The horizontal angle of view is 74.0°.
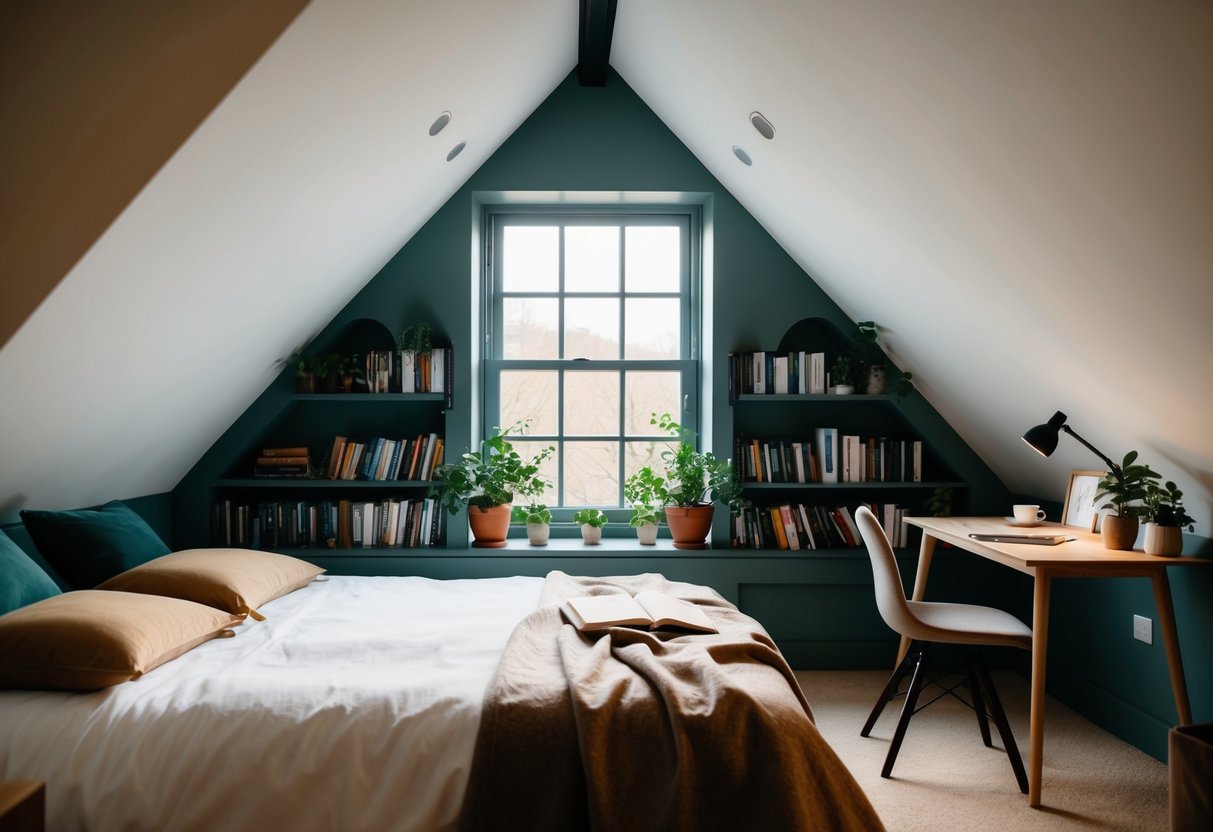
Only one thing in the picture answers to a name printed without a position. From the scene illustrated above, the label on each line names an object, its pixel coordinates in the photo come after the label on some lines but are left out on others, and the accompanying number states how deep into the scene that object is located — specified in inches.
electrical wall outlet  121.0
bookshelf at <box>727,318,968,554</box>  161.0
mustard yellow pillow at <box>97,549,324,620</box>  101.3
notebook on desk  115.6
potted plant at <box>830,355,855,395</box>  161.5
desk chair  109.2
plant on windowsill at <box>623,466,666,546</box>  160.4
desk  101.7
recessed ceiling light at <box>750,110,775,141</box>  127.5
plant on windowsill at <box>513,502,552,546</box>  160.1
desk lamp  114.9
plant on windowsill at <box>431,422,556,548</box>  155.1
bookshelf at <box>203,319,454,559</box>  157.8
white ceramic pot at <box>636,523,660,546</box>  160.7
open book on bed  97.3
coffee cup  135.6
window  175.3
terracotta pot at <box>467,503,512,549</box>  156.9
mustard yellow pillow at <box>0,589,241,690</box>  78.3
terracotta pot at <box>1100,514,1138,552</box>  108.8
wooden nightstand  53.7
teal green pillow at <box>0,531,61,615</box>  89.9
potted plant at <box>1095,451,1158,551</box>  108.7
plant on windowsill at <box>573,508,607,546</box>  160.4
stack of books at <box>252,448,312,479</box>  159.0
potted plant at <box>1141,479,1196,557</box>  105.5
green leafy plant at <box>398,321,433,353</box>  159.2
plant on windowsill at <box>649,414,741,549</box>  157.6
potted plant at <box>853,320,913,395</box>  158.9
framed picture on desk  127.8
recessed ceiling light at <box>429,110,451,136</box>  127.9
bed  69.2
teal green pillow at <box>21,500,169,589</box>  106.4
